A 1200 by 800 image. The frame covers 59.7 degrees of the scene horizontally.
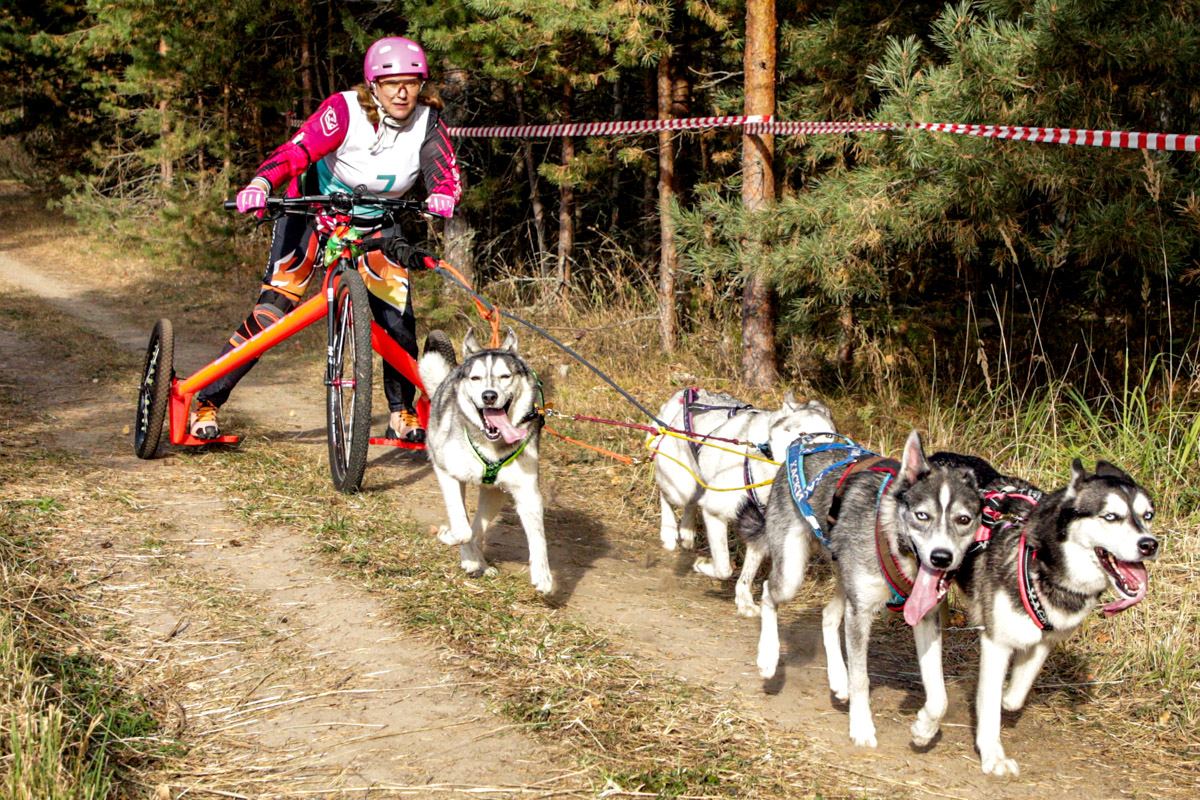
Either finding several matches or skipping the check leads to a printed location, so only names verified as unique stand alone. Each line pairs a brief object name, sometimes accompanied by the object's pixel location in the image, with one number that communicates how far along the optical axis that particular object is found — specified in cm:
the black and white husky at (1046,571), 352
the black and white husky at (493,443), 507
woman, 643
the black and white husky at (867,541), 372
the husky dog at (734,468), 520
